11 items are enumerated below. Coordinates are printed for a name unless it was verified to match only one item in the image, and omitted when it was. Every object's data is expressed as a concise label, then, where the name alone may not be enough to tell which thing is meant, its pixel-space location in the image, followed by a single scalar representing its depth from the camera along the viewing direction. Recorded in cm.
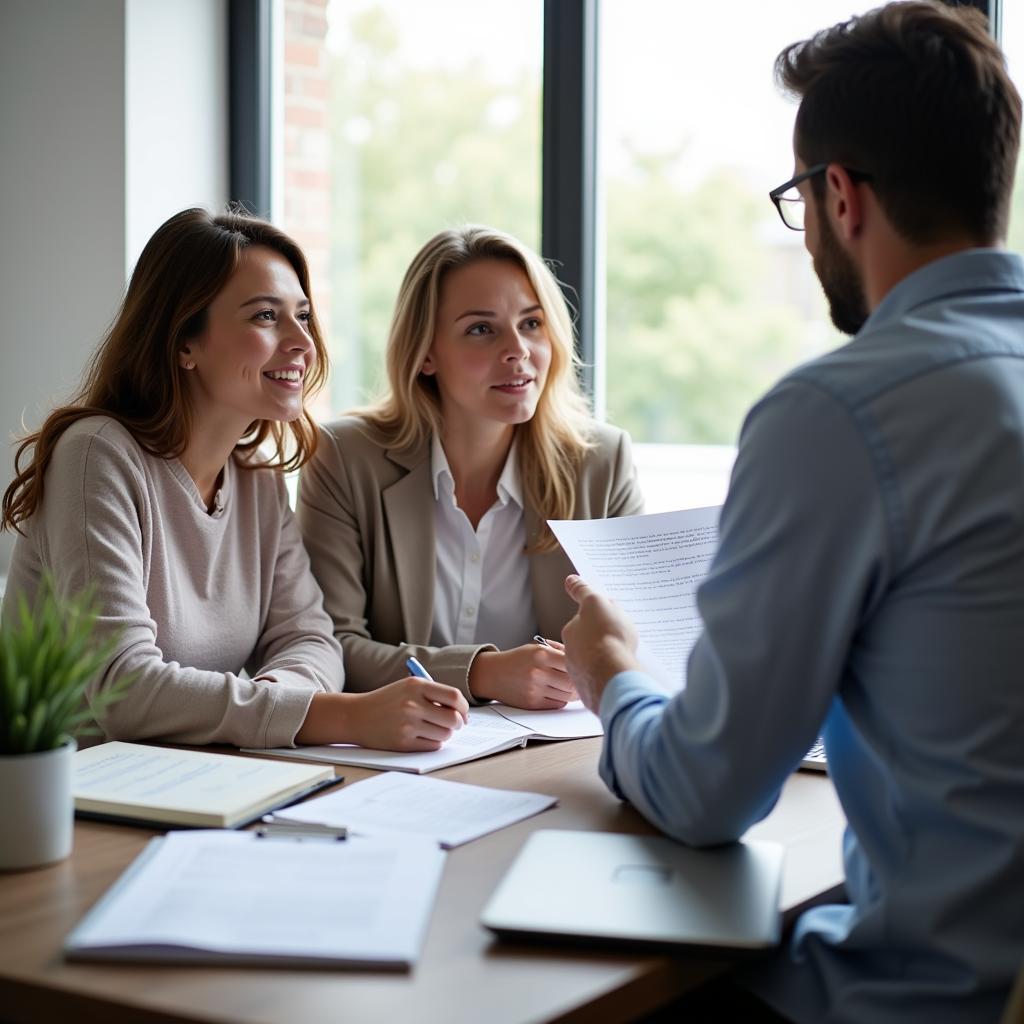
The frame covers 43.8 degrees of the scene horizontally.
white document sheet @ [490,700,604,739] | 173
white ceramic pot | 119
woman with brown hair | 171
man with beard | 101
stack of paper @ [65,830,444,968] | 99
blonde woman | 228
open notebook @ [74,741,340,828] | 131
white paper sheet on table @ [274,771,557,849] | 130
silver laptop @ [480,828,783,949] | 103
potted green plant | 119
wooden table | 92
